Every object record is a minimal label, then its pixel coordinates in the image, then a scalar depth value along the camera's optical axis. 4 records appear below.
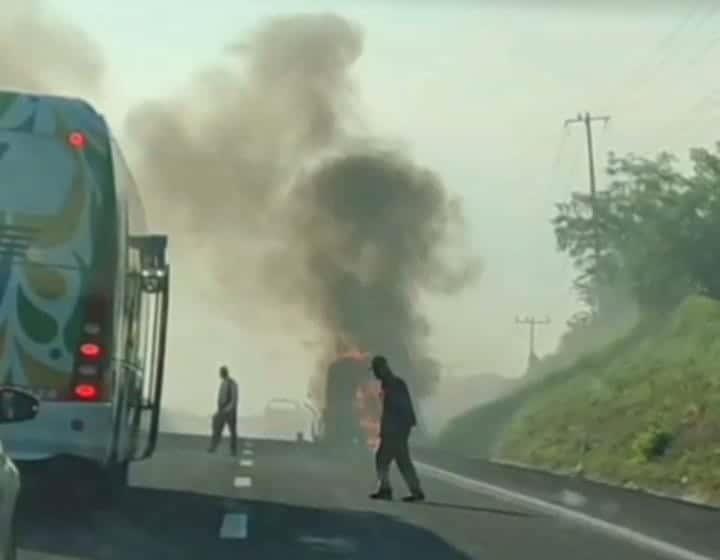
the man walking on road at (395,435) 21.98
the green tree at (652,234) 59.62
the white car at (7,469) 9.76
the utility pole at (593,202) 73.44
